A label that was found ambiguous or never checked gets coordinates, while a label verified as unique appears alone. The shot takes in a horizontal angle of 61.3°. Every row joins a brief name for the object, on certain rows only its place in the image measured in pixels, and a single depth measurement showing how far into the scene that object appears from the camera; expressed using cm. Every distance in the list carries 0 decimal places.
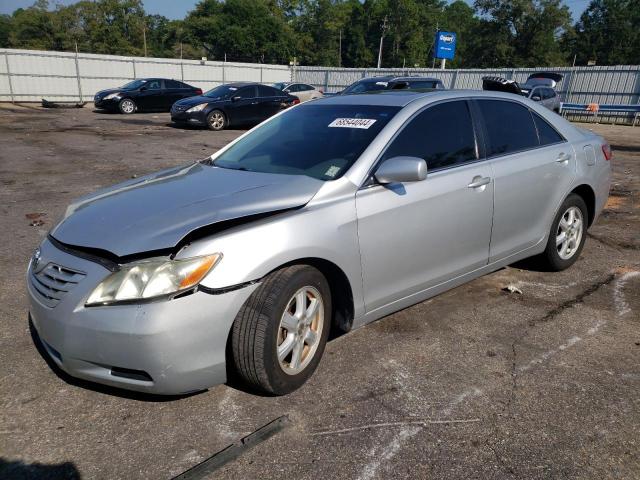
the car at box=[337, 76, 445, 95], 1511
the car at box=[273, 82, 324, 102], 2300
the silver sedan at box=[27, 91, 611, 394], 246
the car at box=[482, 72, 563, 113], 2222
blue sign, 3662
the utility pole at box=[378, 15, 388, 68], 8992
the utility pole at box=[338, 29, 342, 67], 9775
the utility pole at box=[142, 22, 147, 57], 7578
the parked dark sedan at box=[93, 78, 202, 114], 2180
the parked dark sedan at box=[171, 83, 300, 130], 1688
